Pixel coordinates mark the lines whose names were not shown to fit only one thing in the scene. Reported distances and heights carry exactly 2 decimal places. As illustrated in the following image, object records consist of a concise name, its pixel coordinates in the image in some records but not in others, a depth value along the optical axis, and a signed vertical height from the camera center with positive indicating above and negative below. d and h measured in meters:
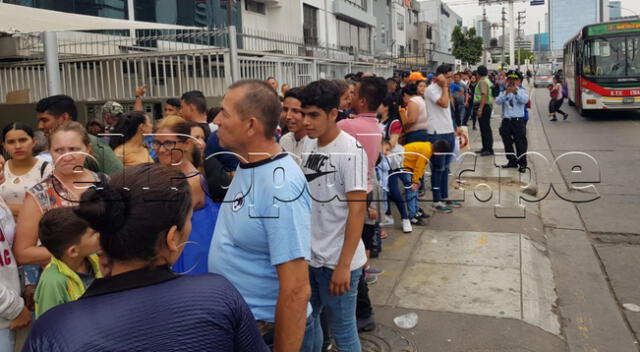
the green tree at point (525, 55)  106.79 +9.44
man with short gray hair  2.06 -0.44
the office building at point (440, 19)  62.12 +10.55
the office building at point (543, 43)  140.85 +16.60
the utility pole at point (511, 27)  45.92 +6.95
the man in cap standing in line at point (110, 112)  7.28 +0.07
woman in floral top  2.81 -0.38
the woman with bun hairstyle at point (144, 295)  1.38 -0.49
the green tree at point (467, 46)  56.93 +6.30
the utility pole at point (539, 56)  108.81 +9.21
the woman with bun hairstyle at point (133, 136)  4.02 -0.15
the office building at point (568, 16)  112.88 +18.03
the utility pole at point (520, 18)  58.91 +9.50
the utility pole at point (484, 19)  57.19 +10.20
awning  5.55 +1.14
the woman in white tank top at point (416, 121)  6.66 -0.20
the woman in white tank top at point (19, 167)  3.41 -0.31
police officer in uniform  9.34 -0.18
